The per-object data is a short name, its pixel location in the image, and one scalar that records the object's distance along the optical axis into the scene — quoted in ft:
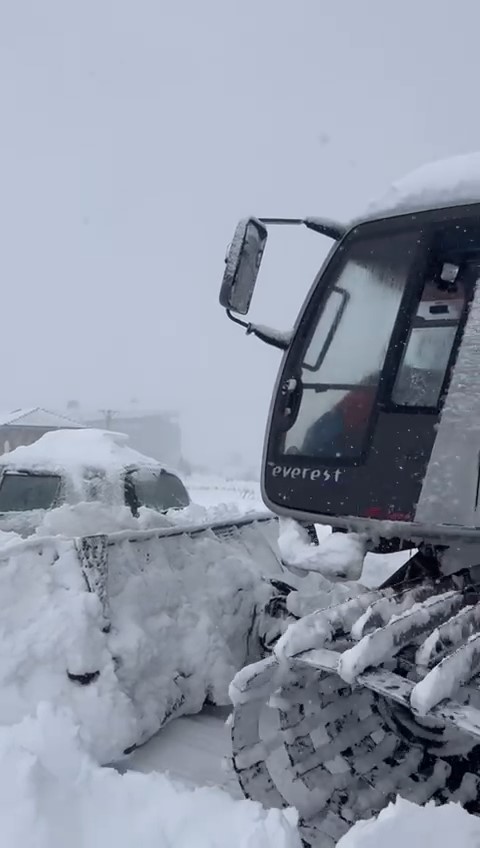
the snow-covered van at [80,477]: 27.14
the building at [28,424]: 106.63
